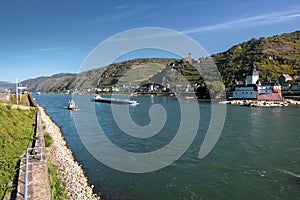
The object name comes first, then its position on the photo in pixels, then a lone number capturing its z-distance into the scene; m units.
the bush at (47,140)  16.96
